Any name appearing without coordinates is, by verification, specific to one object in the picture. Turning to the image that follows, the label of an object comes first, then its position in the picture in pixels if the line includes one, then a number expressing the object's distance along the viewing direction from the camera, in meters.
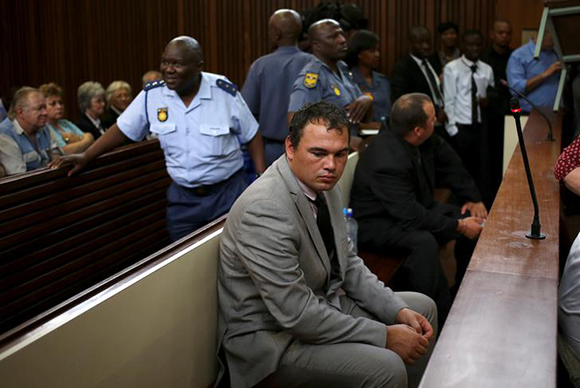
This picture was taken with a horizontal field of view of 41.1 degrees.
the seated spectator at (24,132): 4.59
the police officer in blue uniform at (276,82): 4.86
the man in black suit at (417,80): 6.73
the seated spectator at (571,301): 2.21
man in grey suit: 2.40
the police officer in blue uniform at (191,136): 3.87
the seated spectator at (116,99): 6.83
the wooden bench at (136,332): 1.86
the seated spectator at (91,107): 6.36
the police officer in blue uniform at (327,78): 4.48
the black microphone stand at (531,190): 2.49
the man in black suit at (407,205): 3.96
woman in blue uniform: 6.34
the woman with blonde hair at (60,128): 5.65
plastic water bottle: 4.03
